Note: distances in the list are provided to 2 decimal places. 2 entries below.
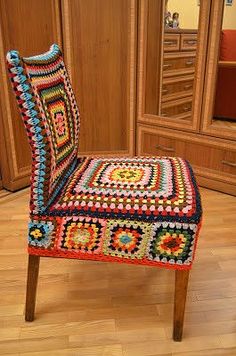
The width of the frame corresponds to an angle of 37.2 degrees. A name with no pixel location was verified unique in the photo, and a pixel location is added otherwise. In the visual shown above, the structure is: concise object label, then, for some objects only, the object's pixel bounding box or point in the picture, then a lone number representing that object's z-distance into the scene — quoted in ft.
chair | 3.29
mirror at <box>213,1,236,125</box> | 6.11
